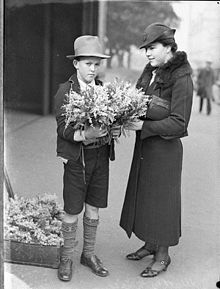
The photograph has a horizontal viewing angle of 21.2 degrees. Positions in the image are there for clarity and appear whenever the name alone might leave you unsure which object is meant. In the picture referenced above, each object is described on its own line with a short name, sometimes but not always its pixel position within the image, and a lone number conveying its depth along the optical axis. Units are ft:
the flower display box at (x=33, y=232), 11.05
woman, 9.94
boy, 10.02
